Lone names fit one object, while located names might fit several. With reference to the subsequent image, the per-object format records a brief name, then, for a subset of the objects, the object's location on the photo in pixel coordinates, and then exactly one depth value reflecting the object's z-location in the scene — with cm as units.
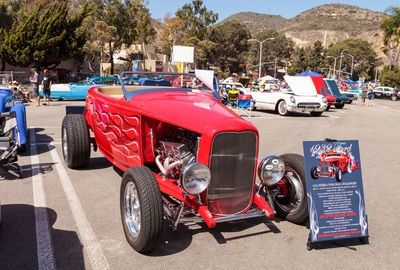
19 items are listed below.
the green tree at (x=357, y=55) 9112
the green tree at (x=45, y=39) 3088
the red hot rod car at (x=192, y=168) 320
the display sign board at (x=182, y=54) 3002
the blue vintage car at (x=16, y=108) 677
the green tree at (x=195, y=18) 6075
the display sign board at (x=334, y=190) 339
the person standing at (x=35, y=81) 1528
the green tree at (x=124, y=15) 4762
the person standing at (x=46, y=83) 1491
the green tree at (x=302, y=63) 9000
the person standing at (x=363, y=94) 2665
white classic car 1567
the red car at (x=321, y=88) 1862
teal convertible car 1853
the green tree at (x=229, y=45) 6850
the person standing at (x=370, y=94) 2564
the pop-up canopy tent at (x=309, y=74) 2673
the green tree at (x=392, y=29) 5128
